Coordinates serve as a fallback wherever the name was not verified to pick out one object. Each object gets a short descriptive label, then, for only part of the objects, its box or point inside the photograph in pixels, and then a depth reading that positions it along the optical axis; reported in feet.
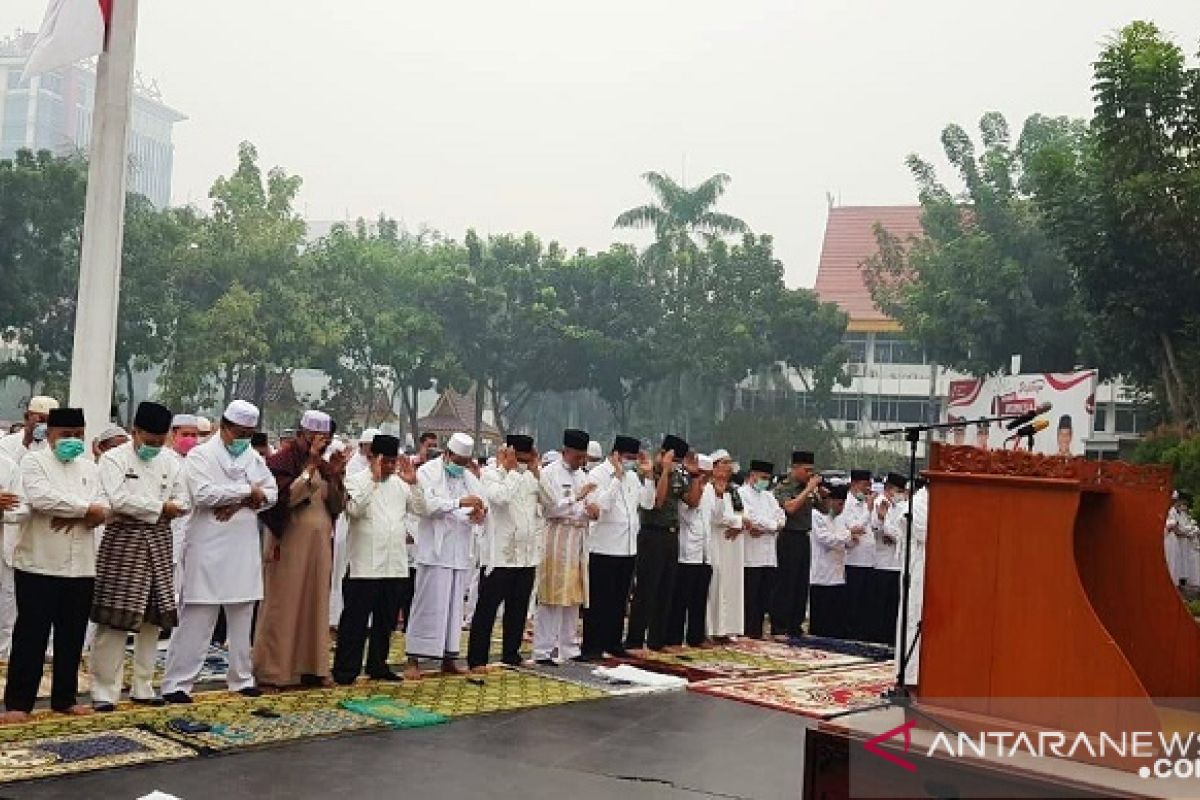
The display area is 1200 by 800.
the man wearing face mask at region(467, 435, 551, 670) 29.66
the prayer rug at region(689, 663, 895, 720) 27.24
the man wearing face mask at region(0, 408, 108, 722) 21.08
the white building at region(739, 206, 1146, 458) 116.78
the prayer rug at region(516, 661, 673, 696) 28.04
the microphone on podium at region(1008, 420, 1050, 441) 17.90
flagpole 28.30
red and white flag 28.89
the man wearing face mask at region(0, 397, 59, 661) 27.20
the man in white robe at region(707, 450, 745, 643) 37.63
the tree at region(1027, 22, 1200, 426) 60.70
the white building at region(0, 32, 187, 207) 226.99
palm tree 115.03
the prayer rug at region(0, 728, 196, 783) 17.79
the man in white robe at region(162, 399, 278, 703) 23.59
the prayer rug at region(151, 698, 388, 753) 20.29
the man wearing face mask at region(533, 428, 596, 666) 31.09
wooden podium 12.87
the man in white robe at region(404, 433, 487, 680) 28.66
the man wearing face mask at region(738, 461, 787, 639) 39.42
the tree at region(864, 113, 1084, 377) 93.45
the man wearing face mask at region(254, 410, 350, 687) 25.49
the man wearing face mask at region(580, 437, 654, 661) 32.32
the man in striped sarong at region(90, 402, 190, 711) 22.07
